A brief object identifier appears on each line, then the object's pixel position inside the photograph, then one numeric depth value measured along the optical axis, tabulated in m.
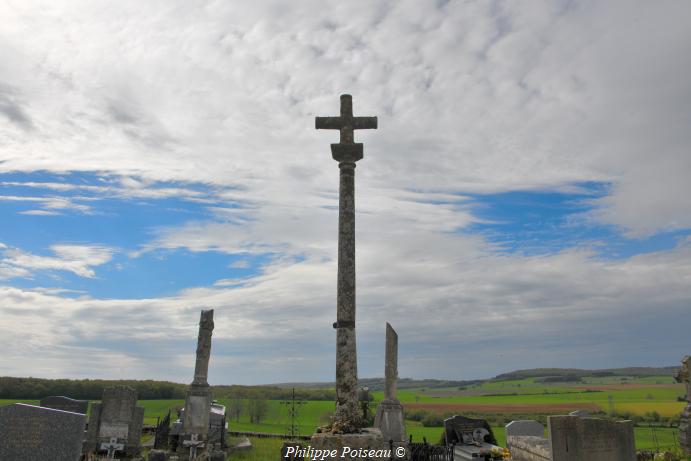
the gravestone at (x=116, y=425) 14.81
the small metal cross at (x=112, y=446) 14.67
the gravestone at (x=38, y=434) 7.80
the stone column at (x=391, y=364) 13.70
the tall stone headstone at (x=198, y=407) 14.25
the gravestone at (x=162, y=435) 16.29
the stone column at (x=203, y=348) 14.96
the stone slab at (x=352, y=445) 6.74
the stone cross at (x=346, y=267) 7.55
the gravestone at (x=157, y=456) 12.59
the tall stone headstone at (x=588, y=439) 8.57
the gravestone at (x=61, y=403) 17.30
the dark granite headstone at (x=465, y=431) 17.08
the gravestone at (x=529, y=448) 9.80
